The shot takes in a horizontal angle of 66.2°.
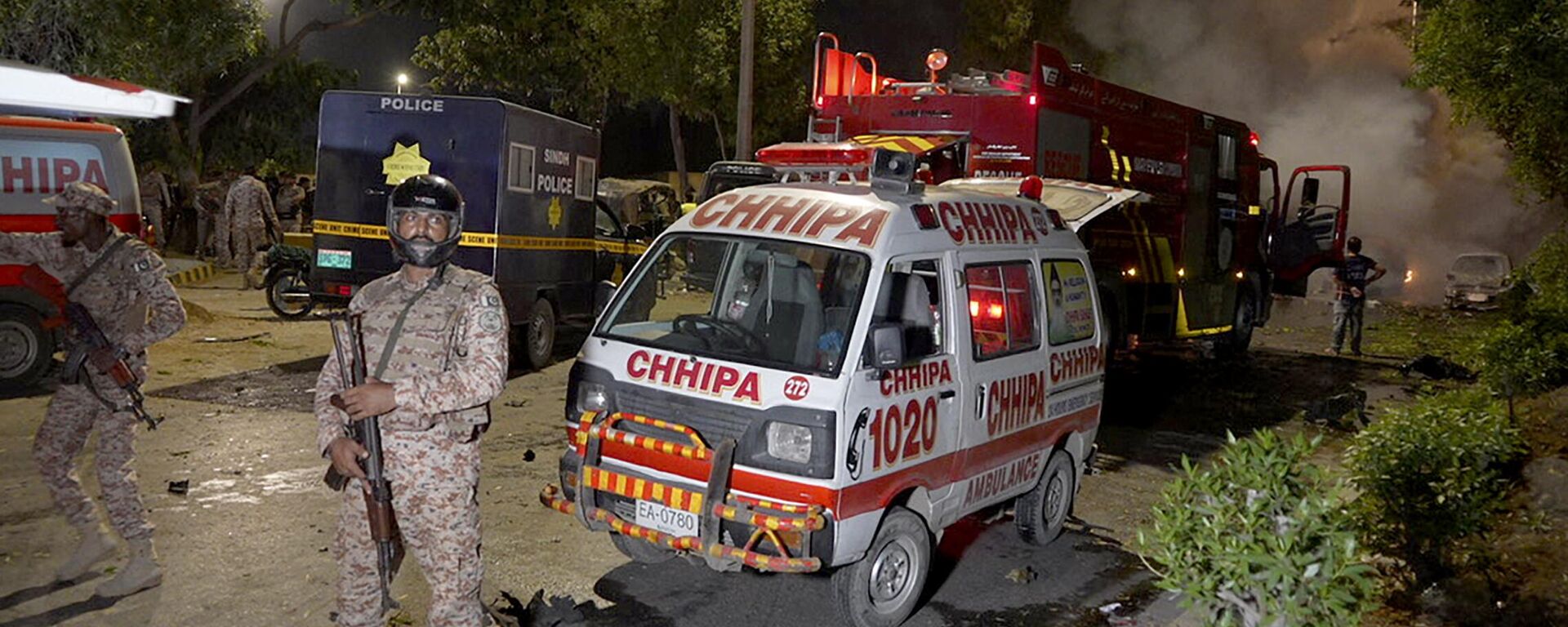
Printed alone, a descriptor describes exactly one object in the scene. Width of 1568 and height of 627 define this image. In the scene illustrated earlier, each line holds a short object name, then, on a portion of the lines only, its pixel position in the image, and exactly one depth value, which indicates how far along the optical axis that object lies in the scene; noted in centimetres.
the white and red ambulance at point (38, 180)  970
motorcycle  1452
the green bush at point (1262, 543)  357
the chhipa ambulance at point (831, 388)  490
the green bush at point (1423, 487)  635
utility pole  1834
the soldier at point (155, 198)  2120
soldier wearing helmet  403
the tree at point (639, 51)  2684
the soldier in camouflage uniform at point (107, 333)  514
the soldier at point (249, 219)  1764
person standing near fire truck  1580
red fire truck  1128
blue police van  1122
